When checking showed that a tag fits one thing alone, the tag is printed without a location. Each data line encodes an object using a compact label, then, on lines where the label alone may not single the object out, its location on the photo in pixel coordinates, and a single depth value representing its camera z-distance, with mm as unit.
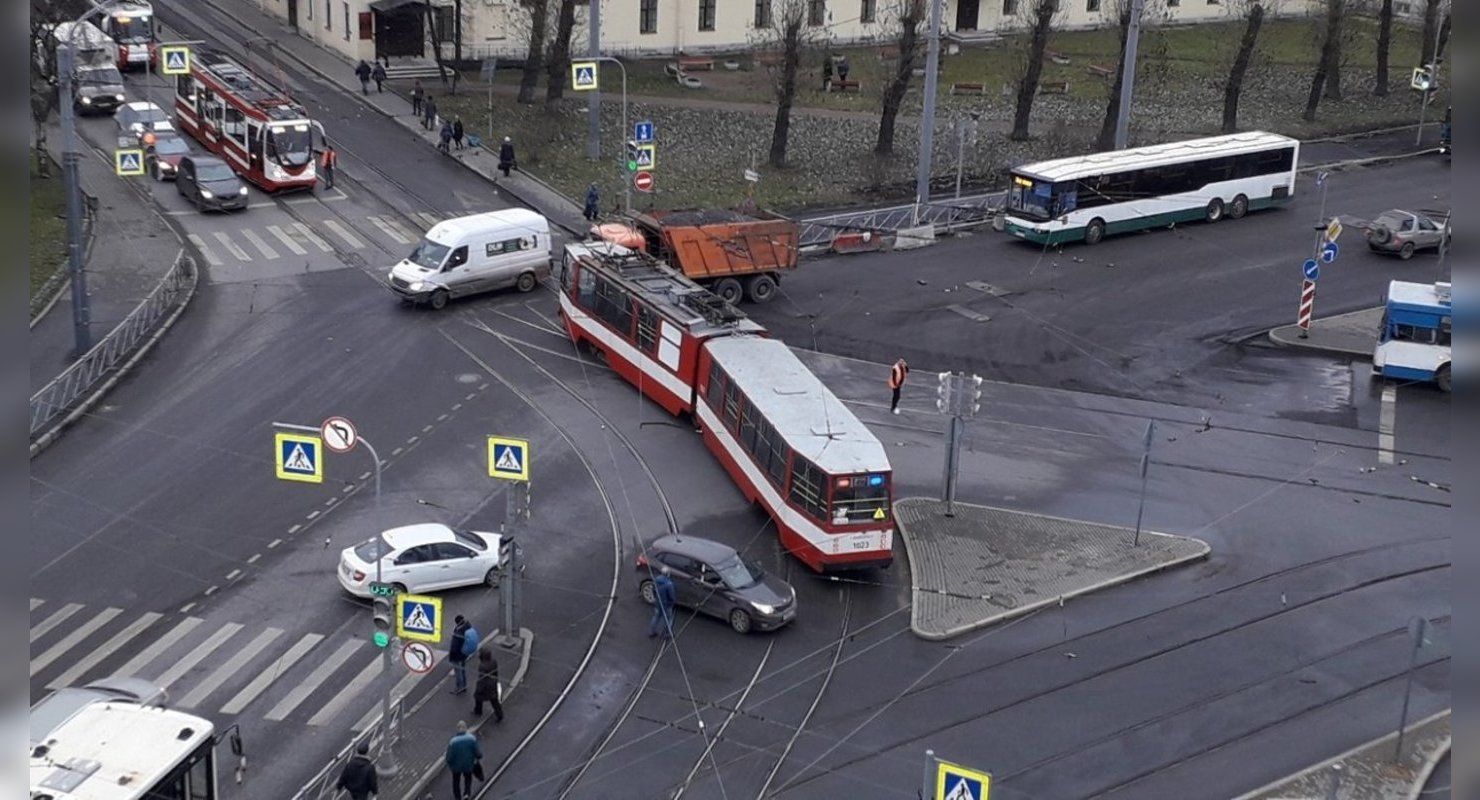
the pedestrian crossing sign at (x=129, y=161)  51844
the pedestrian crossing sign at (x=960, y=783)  18625
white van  45688
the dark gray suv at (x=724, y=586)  28750
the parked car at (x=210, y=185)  54000
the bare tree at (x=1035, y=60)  66125
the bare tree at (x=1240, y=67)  67938
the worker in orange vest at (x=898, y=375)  37969
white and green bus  53781
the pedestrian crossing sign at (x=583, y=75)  53250
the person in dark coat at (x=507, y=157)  58844
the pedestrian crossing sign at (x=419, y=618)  23750
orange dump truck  46219
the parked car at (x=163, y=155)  57250
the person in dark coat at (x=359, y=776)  22547
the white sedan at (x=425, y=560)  29422
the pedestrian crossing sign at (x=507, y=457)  27875
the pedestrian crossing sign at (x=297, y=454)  25781
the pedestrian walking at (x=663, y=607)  28677
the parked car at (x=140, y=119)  59781
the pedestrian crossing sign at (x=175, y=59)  51062
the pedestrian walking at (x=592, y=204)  53938
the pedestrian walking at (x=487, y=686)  25469
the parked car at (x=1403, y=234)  53094
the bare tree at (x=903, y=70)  61000
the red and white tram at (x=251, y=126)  55594
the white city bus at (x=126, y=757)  18859
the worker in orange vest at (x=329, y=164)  57231
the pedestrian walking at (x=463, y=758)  23094
